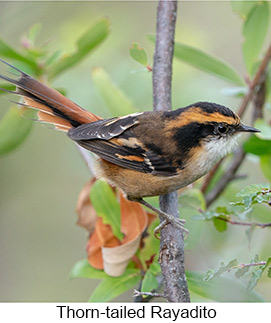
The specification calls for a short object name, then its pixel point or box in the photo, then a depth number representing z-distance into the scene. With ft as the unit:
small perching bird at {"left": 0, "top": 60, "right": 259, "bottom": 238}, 17.52
